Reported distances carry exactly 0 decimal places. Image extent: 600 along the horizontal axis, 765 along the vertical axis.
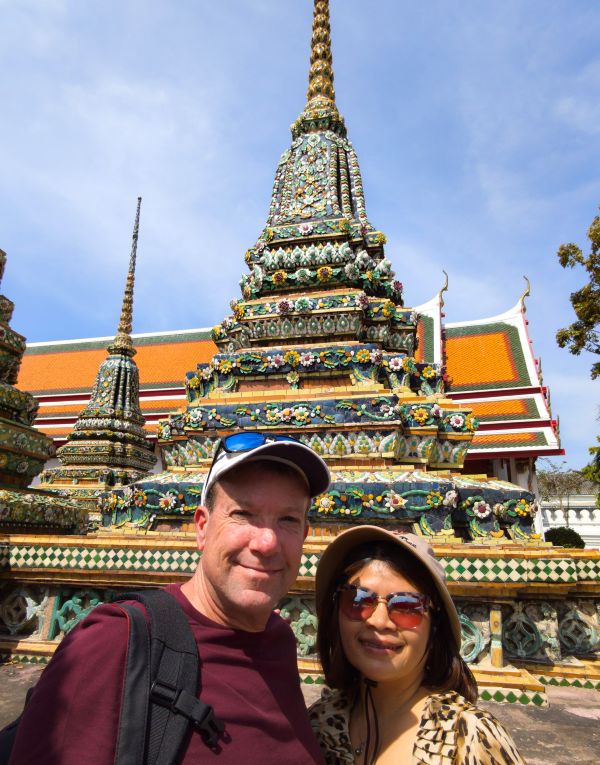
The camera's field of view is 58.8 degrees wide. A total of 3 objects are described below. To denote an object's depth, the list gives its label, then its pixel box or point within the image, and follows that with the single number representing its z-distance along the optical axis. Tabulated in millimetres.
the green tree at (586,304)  15469
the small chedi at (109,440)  13905
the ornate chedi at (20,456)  6047
